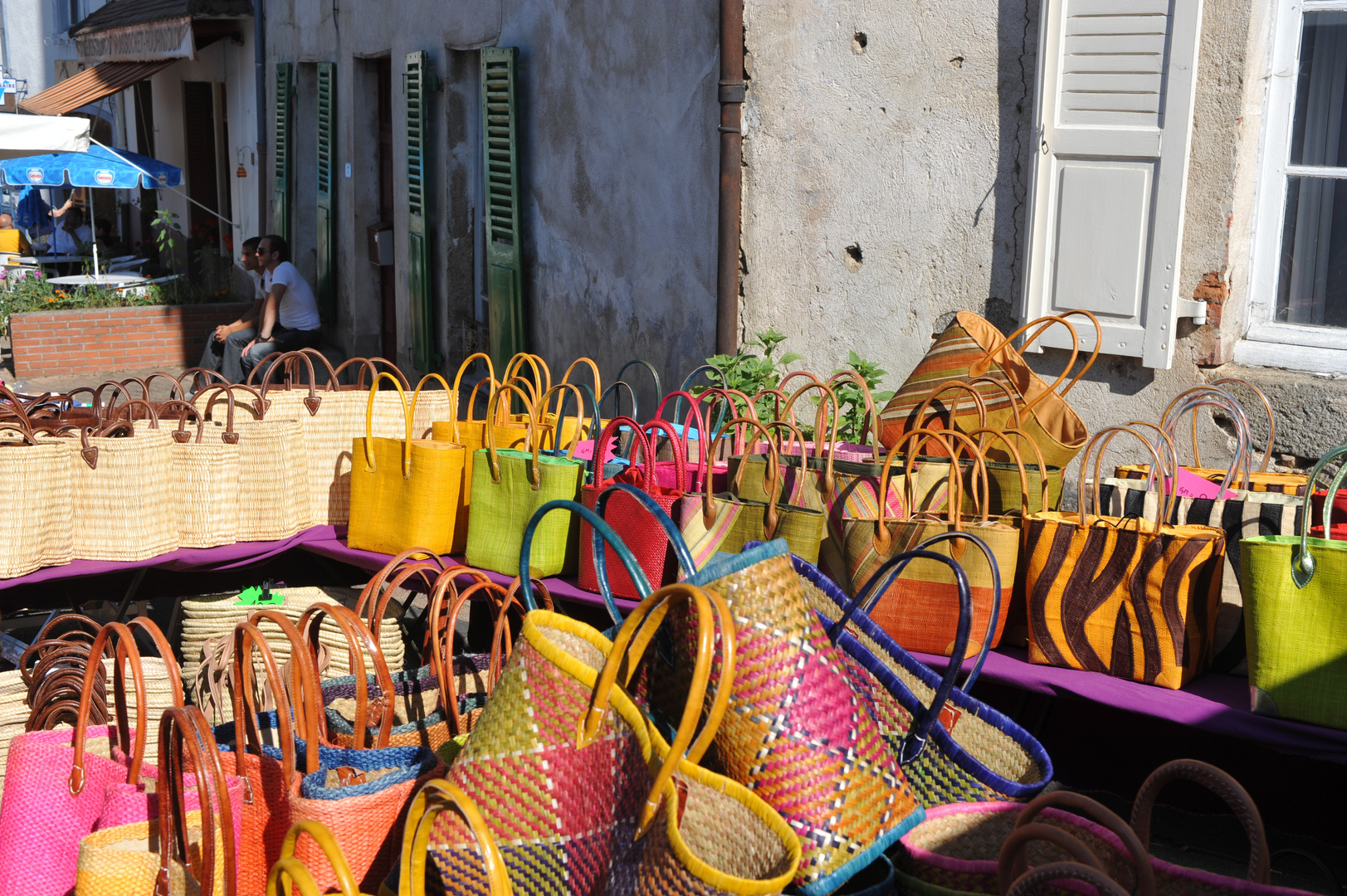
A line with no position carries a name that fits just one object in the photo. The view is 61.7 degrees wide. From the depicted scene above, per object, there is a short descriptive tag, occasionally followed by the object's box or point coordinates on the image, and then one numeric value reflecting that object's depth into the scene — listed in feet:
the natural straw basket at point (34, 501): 10.41
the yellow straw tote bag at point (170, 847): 5.39
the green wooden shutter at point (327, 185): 32.91
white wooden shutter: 12.51
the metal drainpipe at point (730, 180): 16.38
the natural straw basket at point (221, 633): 10.66
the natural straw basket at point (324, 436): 12.14
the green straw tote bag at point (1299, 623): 6.98
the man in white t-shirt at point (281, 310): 27.17
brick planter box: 32.63
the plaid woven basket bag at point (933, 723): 6.14
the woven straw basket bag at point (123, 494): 10.85
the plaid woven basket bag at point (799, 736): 5.29
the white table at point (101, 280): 39.40
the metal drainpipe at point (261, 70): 38.83
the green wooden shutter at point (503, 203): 23.27
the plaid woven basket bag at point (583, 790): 5.08
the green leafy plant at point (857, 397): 13.83
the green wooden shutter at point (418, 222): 26.89
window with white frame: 12.12
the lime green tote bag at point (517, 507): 10.22
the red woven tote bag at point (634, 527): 9.39
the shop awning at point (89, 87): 45.83
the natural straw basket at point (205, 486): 11.34
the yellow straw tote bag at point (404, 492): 11.05
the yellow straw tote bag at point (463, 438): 11.28
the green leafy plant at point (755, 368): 15.31
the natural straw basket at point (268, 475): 11.61
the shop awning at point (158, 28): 38.73
